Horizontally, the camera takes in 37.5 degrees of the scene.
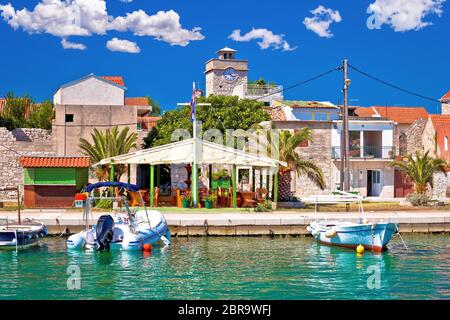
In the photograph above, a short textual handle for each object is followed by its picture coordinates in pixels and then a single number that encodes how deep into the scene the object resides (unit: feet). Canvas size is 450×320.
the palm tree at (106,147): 126.72
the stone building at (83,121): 158.63
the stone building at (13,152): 151.12
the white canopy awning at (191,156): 111.34
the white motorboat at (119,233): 80.53
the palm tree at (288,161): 121.29
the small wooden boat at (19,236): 80.43
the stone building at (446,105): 267.12
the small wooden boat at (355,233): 81.63
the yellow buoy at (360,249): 81.46
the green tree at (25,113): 186.50
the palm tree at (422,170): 125.59
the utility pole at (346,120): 119.75
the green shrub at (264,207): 108.68
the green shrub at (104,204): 108.04
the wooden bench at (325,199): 107.24
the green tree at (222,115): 194.39
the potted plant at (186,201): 111.49
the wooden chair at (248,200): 115.55
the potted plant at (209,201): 111.16
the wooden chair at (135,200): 109.95
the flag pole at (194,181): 111.96
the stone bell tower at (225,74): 281.95
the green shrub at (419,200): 121.18
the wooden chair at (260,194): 119.84
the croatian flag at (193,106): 116.06
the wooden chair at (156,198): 114.21
